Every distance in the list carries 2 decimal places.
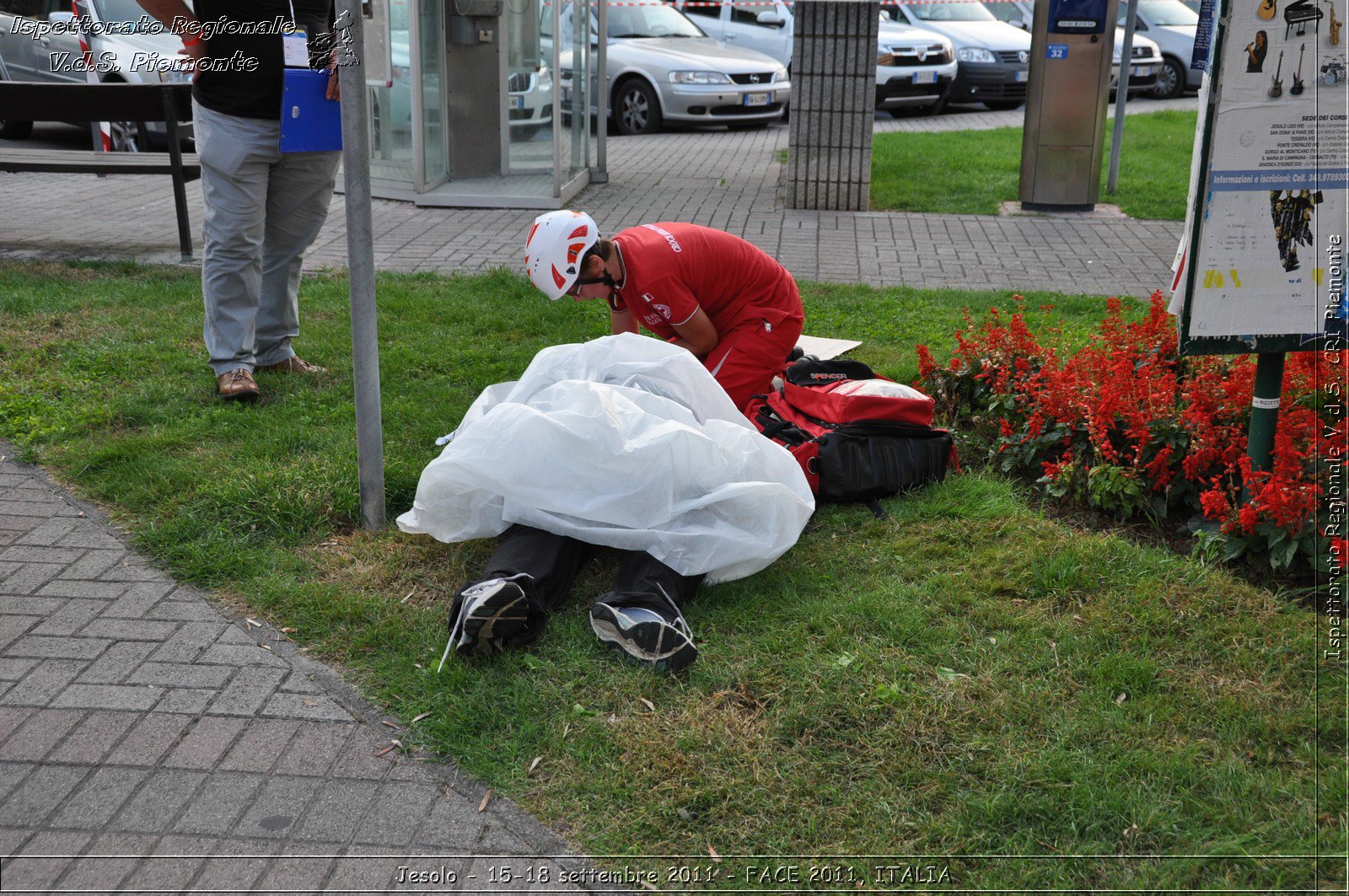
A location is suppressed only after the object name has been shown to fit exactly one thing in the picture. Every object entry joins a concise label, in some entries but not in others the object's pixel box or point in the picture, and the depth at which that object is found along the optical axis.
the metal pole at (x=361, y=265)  3.47
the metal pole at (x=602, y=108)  10.30
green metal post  3.38
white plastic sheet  3.36
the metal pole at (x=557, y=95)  9.35
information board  3.05
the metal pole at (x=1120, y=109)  10.08
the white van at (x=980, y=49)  16.23
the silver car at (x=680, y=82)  14.28
